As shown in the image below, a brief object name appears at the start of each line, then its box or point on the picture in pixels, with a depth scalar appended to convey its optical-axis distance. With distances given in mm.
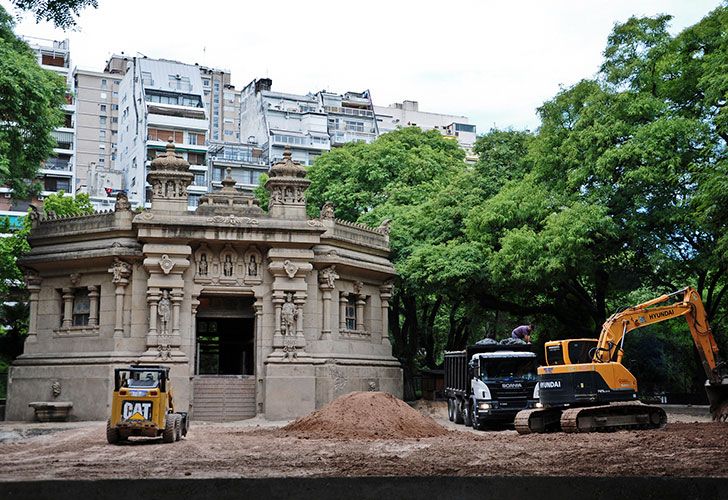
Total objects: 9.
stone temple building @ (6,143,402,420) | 31828
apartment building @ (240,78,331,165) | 86312
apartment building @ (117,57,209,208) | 79812
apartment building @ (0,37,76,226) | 71269
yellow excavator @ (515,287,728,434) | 23609
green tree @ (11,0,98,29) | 13781
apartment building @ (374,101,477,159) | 100750
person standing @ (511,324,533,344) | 32406
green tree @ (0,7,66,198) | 28266
